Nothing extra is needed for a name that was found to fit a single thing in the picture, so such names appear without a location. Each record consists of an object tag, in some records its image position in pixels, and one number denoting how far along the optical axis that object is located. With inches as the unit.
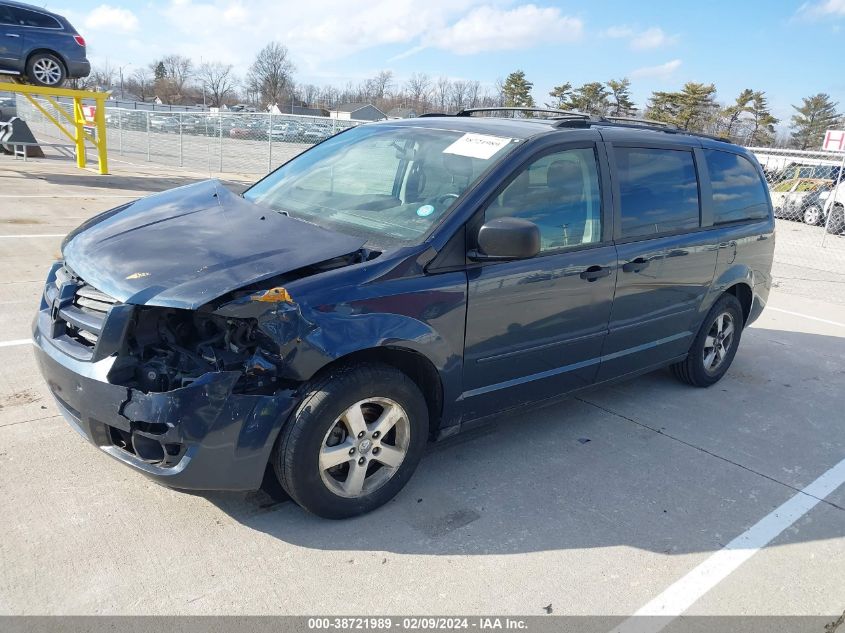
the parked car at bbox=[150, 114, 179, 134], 920.9
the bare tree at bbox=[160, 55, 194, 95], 4058.1
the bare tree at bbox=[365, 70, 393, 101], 4065.2
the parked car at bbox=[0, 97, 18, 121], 1187.1
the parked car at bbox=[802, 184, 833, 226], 709.3
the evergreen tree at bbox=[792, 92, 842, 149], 2287.2
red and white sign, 616.6
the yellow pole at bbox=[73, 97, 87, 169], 661.3
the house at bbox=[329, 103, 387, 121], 2610.7
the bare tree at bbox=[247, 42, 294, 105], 3806.6
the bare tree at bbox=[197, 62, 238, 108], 3959.2
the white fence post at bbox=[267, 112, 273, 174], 751.4
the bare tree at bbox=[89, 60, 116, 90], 3176.7
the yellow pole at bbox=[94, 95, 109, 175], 644.7
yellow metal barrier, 558.5
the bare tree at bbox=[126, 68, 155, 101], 3713.3
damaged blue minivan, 104.3
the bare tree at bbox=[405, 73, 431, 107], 3553.2
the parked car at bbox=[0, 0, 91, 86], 551.1
